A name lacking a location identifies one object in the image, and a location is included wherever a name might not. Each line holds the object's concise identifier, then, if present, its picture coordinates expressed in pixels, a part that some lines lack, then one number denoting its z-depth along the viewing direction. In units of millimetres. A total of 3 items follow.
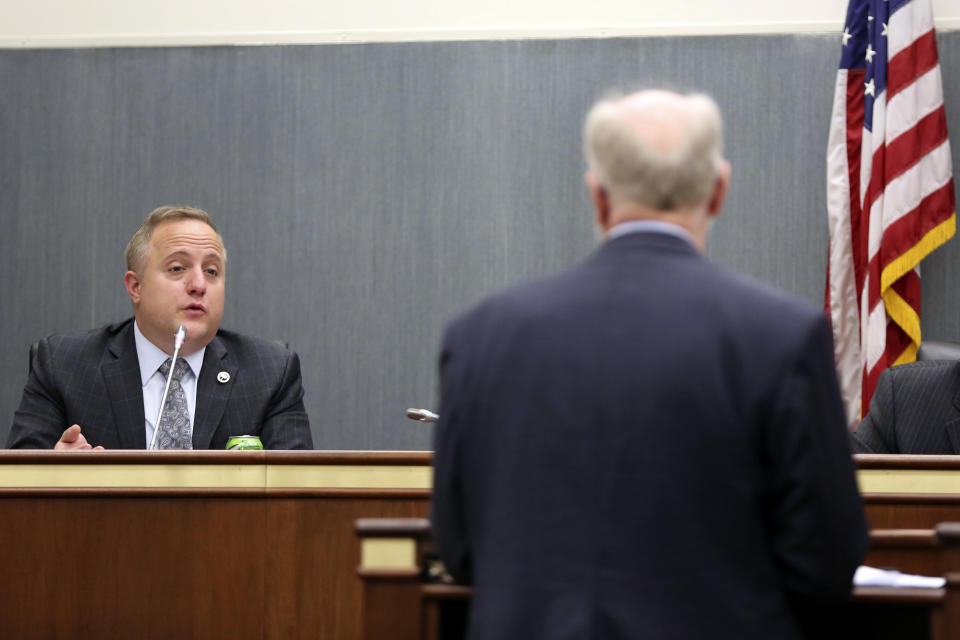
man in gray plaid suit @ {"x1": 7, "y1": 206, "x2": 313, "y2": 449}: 7035
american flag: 9539
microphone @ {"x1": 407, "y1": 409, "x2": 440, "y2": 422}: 5787
